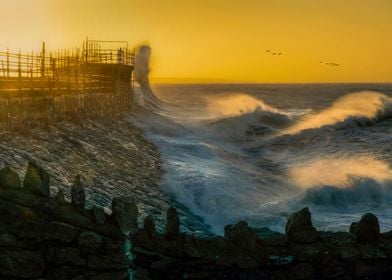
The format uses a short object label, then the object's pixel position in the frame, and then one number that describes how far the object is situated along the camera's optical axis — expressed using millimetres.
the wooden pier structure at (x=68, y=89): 20656
